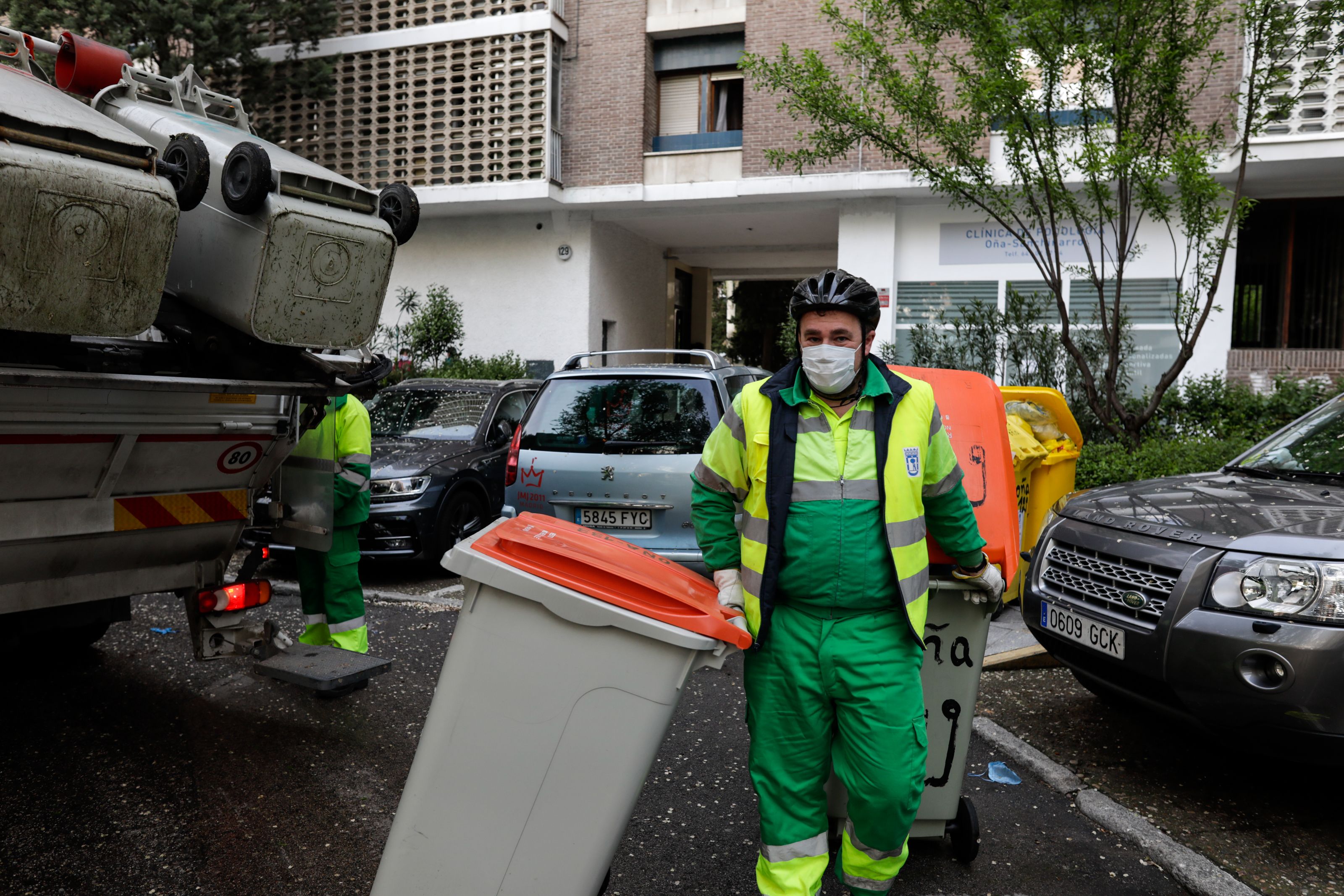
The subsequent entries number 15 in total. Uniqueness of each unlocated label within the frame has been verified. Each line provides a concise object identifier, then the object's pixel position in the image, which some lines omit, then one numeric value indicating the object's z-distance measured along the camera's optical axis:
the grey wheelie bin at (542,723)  2.08
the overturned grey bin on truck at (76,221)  2.49
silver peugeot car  5.58
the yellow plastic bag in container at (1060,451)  5.94
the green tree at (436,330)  16.75
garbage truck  2.64
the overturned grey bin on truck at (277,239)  3.09
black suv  7.16
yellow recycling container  5.97
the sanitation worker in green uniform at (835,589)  2.45
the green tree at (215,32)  14.80
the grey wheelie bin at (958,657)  2.93
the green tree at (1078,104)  6.88
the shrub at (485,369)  16.53
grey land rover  3.09
